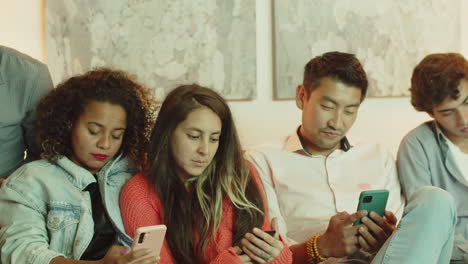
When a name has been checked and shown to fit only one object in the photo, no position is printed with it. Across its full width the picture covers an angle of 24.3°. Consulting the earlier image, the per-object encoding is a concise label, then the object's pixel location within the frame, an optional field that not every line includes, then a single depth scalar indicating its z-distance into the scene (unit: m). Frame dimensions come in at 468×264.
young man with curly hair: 2.82
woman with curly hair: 2.43
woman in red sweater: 2.52
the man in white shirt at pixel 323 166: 2.75
